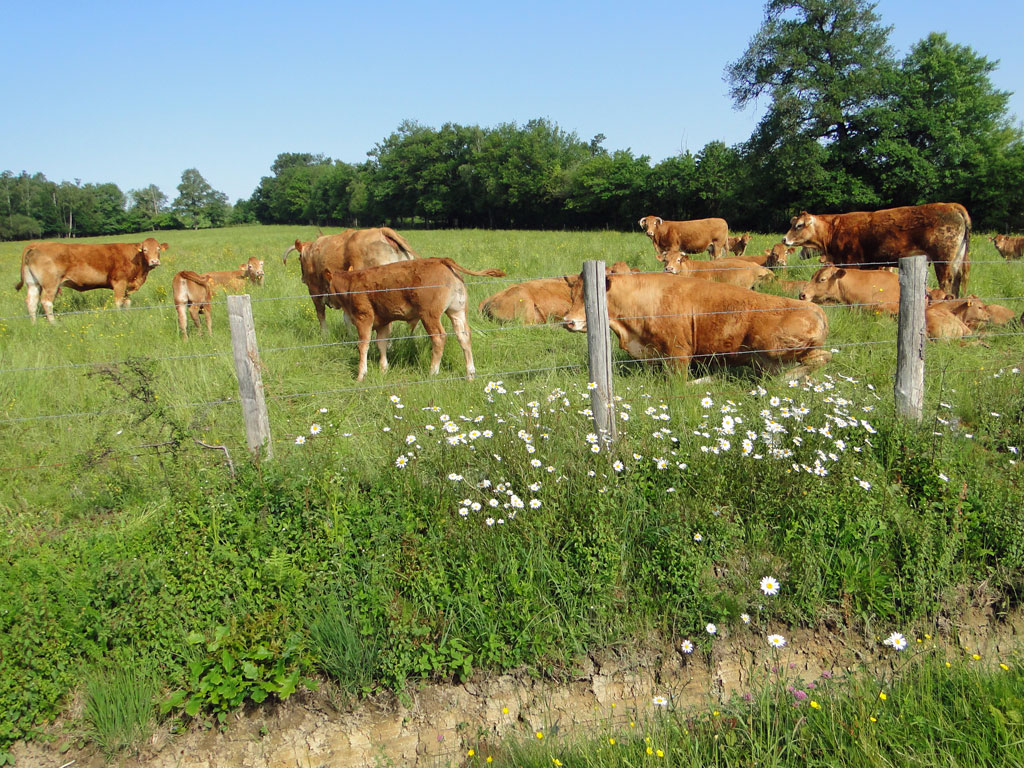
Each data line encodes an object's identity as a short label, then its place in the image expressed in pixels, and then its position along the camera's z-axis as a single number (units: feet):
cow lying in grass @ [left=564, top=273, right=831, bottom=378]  22.09
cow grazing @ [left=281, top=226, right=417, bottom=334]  32.50
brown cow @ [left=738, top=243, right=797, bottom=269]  46.24
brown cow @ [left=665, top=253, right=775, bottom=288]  39.29
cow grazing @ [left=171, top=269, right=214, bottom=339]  33.40
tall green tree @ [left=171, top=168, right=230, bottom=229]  298.35
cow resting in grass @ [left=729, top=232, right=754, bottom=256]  62.49
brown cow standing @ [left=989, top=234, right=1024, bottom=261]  55.11
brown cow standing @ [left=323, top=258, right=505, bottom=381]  23.82
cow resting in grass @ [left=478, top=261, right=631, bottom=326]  34.24
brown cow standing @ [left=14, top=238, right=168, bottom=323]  40.16
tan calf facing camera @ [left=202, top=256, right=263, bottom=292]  46.47
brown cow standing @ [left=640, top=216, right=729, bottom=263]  70.18
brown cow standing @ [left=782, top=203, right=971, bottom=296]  36.91
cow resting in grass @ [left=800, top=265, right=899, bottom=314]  33.37
